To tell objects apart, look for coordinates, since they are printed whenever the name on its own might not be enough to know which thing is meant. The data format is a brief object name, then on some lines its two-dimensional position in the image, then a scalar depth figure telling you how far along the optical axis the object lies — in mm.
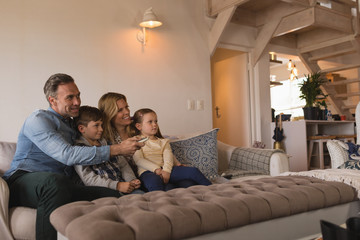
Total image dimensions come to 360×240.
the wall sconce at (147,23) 3582
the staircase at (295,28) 4246
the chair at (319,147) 4965
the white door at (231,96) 5070
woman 2387
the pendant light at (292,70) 6777
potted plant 5031
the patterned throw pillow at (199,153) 2709
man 1752
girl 2305
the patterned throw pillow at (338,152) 2791
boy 2061
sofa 1781
